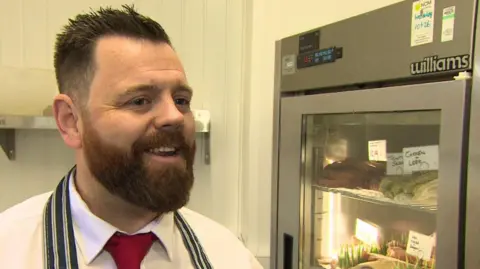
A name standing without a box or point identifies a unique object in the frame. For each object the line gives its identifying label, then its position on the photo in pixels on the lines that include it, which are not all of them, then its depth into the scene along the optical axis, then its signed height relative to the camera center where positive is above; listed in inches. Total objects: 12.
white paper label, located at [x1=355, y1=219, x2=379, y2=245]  61.6 -16.3
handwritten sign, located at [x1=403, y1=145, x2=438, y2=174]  47.2 -4.3
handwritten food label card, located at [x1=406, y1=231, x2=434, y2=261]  49.2 -14.5
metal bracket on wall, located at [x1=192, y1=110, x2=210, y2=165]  81.7 -0.9
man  38.2 -3.8
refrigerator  40.9 -2.7
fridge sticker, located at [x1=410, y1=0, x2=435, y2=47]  43.6 +10.0
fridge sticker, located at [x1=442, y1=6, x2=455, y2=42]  41.8 +9.5
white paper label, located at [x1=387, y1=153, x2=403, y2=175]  53.3 -5.4
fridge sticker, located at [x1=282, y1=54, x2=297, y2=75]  62.7 +7.8
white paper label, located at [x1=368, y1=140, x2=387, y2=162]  55.5 -4.0
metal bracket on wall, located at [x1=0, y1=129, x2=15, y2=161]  73.4 -5.0
